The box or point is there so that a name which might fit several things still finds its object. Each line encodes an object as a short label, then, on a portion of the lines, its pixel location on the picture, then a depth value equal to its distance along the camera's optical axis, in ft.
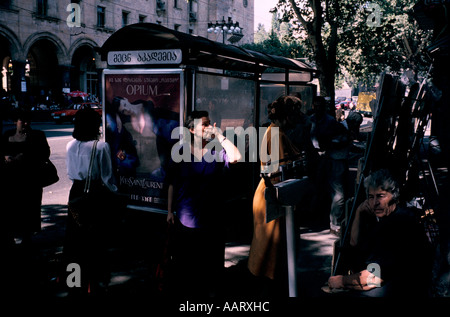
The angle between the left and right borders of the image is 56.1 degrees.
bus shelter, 17.35
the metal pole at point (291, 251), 10.50
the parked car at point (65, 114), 85.46
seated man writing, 8.90
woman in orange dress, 12.32
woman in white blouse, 13.15
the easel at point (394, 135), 10.44
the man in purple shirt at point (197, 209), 11.93
